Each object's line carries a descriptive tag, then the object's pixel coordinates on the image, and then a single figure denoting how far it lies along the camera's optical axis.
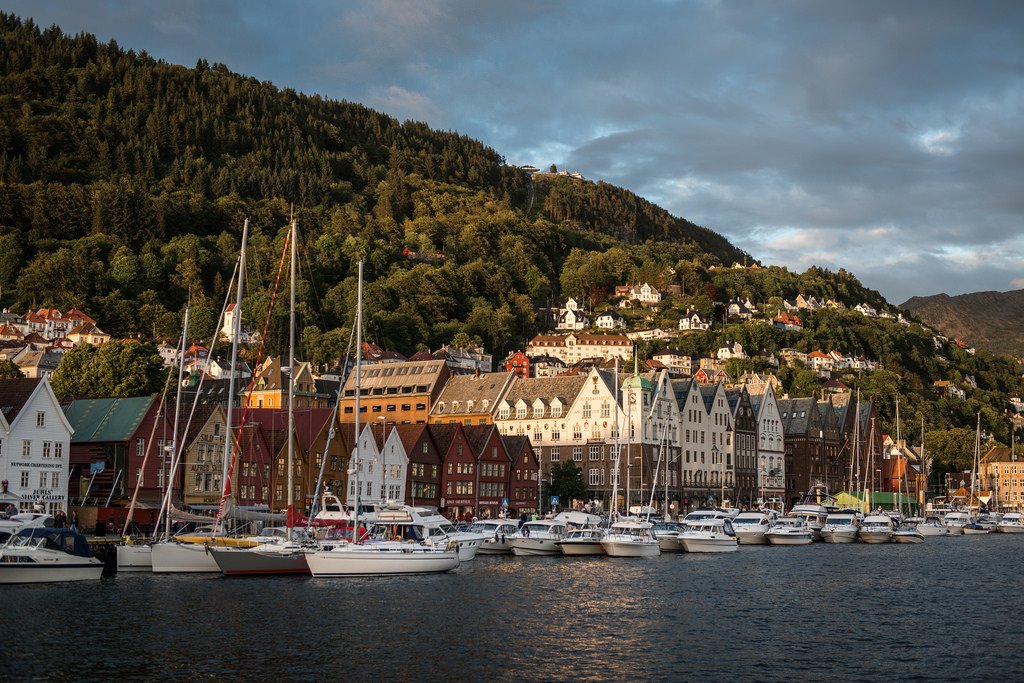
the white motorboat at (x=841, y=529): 118.56
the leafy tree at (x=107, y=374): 121.75
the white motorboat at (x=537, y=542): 89.00
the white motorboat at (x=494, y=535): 90.25
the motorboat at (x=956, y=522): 146.62
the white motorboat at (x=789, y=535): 110.75
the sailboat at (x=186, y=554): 64.56
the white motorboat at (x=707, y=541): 95.00
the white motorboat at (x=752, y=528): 110.25
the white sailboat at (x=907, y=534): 121.69
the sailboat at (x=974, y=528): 152.75
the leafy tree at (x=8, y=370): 131.00
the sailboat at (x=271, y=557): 64.44
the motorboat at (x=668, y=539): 97.25
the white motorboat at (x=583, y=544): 87.81
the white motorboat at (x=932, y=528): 137.00
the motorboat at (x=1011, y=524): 158.88
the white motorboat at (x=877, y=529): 119.19
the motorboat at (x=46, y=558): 57.41
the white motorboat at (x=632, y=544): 86.75
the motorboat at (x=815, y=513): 122.06
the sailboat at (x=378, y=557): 64.19
